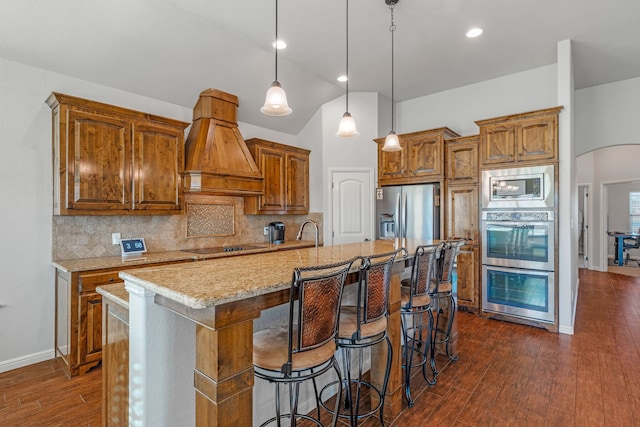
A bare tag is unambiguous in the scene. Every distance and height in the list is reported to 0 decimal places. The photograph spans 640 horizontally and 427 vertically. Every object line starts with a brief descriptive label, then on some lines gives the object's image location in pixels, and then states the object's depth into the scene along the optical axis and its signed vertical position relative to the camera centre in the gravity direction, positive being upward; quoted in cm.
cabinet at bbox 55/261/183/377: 271 -92
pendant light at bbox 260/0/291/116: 227 +82
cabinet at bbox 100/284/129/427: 160 -76
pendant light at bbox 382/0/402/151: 321 +71
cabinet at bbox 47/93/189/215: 291 +54
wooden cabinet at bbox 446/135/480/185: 428 +74
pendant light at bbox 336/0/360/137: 290 +79
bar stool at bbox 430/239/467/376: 263 -56
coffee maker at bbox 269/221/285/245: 487 -30
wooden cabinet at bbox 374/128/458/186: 448 +80
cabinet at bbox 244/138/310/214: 464 +55
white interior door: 513 +19
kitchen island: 121 -53
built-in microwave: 371 +32
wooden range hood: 376 +76
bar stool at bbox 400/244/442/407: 227 -58
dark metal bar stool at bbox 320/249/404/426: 178 -61
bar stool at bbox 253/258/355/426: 139 -55
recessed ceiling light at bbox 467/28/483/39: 344 +198
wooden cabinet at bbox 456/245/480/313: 423 -85
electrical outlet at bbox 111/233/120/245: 345 -28
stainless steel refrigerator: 445 +3
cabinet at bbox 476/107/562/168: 367 +91
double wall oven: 372 -35
